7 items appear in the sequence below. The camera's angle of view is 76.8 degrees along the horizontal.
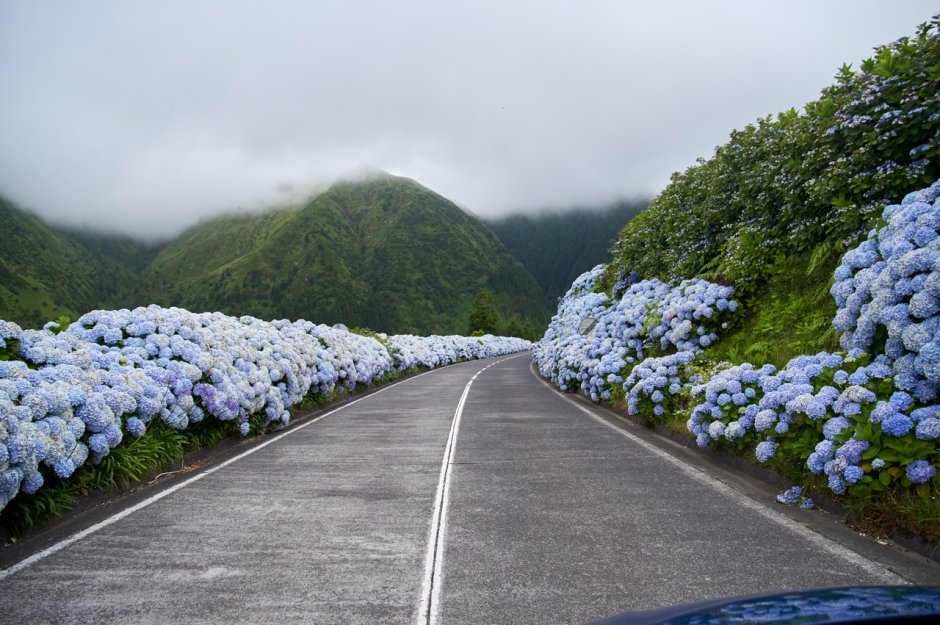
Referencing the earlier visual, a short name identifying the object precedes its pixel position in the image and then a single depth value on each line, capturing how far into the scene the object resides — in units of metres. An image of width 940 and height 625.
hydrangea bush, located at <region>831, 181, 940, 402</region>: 5.01
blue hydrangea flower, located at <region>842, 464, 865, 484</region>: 4.78
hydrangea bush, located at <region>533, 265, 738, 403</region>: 11.88
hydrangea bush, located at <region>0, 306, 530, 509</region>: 5.20
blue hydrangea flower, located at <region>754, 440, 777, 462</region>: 6.07
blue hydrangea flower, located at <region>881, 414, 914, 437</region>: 4.71
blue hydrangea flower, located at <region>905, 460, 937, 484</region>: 4.41
